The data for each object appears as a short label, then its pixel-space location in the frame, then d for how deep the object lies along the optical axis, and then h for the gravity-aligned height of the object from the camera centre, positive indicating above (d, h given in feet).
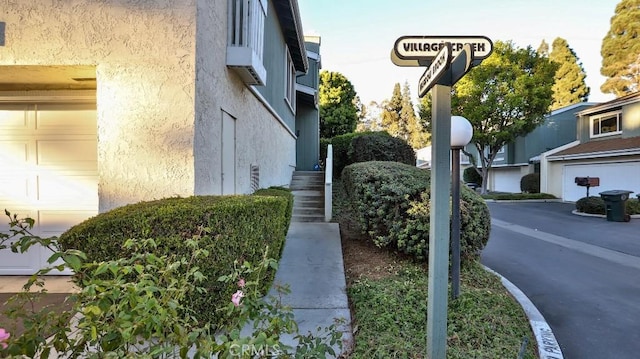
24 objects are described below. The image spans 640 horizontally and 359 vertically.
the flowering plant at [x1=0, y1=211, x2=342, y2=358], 3.99 -2.04
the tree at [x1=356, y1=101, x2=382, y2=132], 158.37 +28.48
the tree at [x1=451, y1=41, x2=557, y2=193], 61.77 +15.69
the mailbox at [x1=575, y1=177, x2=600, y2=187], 48.22 -1.14
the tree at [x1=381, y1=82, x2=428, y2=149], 136.46 +24.40
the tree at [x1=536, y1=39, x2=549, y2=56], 111.45 +44.09
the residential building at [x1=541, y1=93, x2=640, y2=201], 48.98 +3.31
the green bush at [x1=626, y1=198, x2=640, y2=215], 38.81 -3.94
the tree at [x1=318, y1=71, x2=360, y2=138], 69.56 +14.65
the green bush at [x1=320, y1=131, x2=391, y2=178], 42.32 +2.82
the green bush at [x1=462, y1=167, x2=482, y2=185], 93.48 -0.65
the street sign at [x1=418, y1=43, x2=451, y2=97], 6.07 +2.13
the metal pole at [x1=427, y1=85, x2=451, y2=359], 6.97 -0.91
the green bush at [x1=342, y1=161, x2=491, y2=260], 14.14 -1.76
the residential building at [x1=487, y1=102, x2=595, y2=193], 76.38 +8.49
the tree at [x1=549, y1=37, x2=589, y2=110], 88.28 +26.78
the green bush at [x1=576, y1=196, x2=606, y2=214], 40.81 -3.99
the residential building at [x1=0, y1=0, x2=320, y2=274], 11.46 +2.80
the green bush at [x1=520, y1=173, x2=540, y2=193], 70.79 -1.96
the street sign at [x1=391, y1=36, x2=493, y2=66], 7.14 +2.86
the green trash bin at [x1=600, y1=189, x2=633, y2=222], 36.04 -3.34
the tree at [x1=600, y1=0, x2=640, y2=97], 70.36 +27.83
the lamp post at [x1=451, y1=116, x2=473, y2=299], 12.12 -0.12
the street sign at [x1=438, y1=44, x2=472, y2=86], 5.87 +2.04
